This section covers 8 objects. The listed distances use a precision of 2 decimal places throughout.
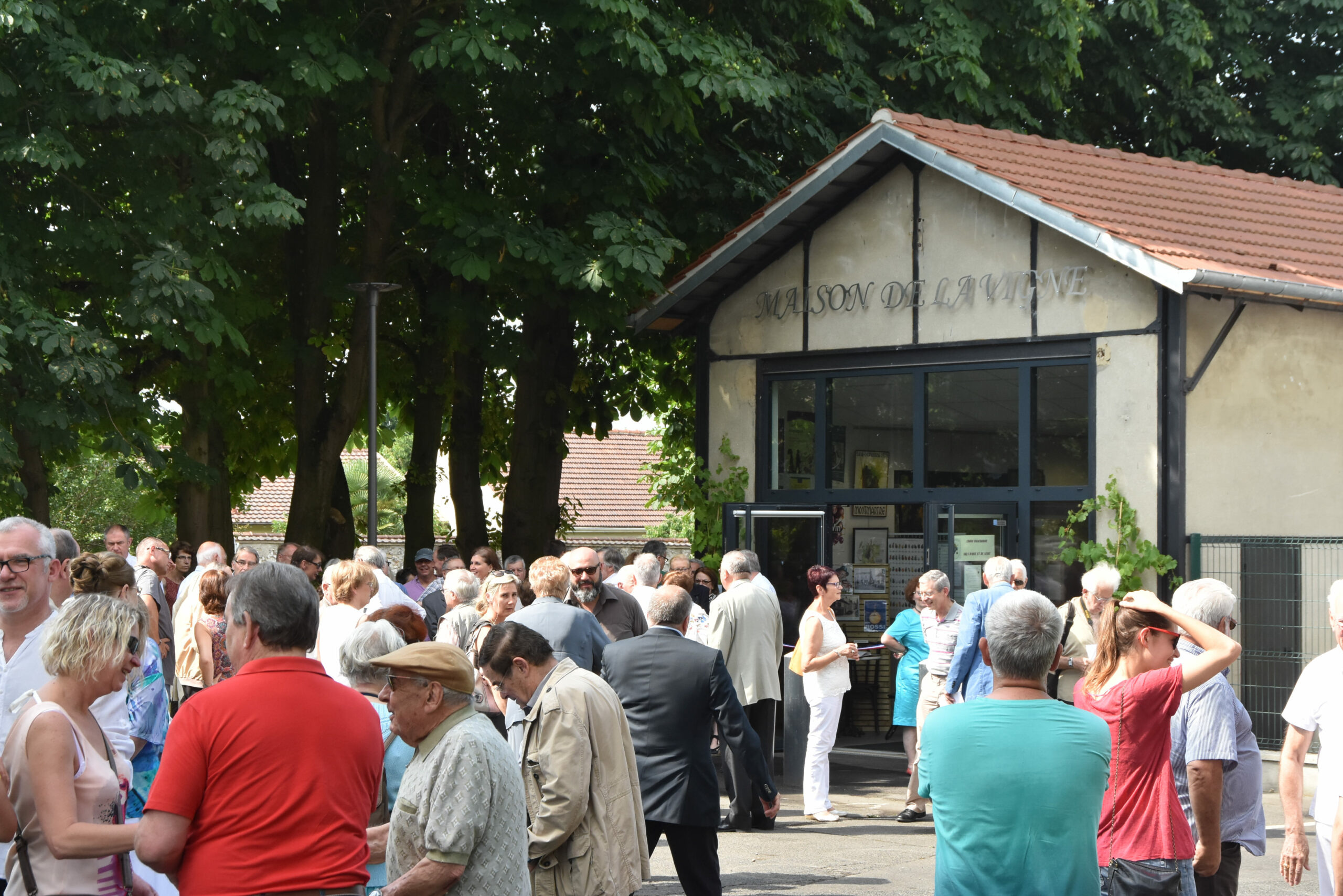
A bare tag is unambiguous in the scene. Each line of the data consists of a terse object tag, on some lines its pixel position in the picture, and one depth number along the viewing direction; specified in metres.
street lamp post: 17.81
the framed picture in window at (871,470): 15.69
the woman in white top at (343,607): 8.94
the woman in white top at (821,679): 11.52
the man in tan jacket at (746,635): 11.59
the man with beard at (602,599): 10.23
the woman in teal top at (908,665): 11.87
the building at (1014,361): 13.49
